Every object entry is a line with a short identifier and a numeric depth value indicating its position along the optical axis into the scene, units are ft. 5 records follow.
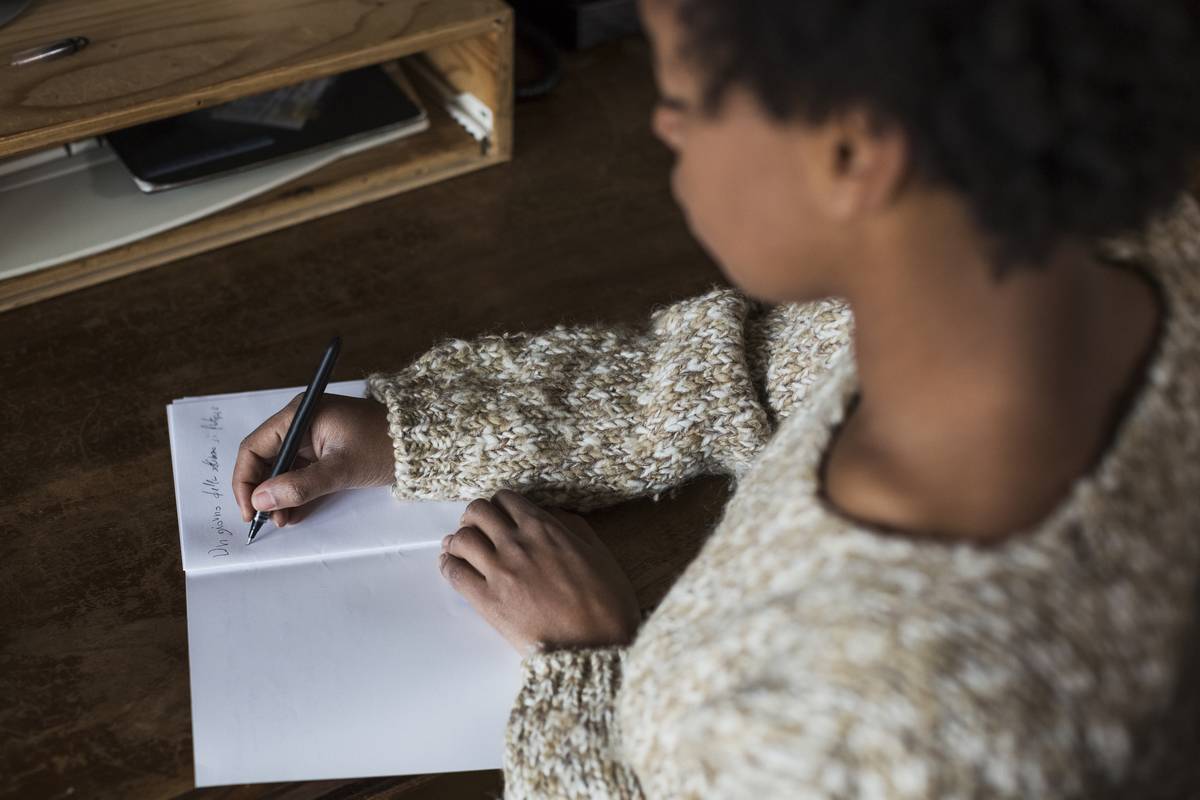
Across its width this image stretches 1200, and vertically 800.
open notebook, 2.14
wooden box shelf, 2.75
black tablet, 3.16
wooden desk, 2.15
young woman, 1.22
